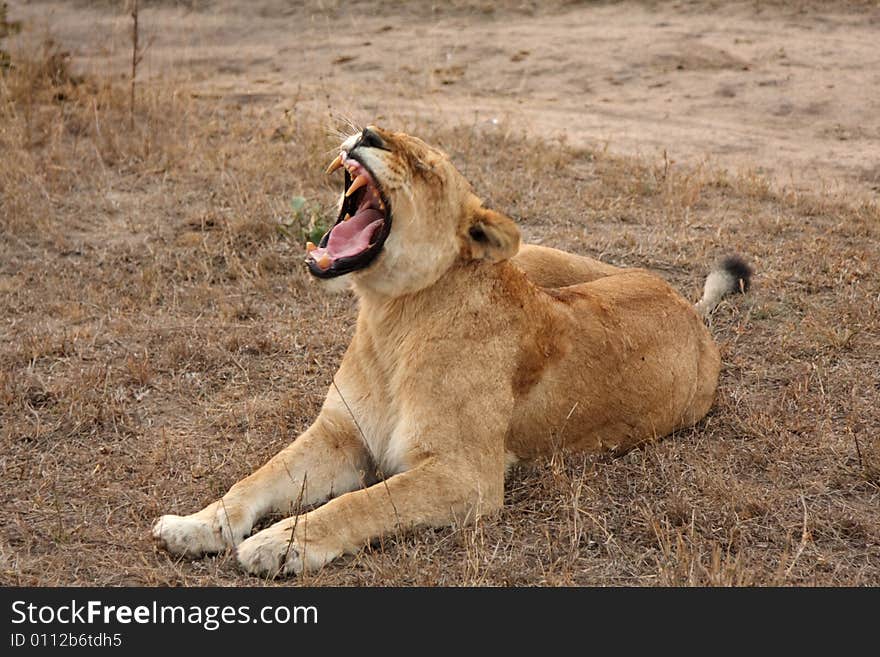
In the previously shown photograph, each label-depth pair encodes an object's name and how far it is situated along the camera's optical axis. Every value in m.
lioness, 3.44
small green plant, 6.08
